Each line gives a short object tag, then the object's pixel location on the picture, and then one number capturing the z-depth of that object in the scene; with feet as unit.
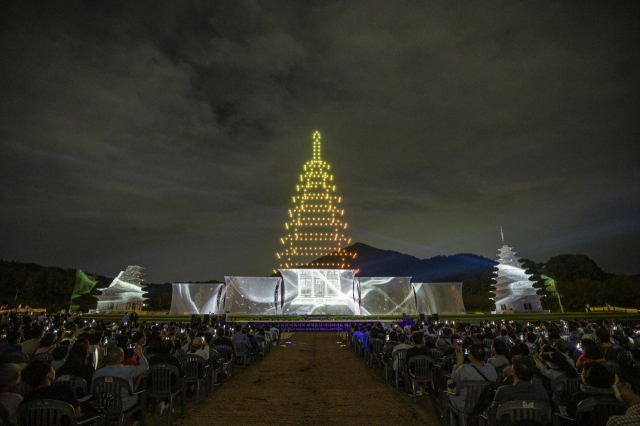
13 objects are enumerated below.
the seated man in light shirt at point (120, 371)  15.85
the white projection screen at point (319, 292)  99.40
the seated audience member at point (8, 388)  12.14
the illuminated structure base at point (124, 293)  122.31
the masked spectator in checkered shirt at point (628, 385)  11.04
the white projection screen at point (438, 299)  102.68
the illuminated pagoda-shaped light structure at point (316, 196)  150.92
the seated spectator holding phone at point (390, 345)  29.71
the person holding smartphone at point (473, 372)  15.79
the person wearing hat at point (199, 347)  25.30
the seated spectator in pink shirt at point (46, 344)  22.89
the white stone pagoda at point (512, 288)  115.14
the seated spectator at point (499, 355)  19.99
